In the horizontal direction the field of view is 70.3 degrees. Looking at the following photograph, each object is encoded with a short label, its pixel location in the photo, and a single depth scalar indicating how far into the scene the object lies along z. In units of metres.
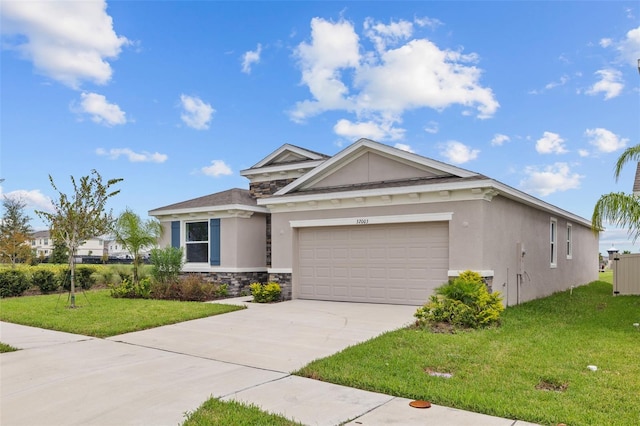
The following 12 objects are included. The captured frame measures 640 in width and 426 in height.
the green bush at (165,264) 15.34
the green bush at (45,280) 17.78
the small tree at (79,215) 12.55
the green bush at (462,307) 8.94
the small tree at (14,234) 26.06
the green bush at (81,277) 18.19
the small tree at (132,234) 16.47
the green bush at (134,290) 14.96
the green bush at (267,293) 13.70
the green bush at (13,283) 16.72
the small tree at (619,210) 10.38
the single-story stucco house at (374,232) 11.40
